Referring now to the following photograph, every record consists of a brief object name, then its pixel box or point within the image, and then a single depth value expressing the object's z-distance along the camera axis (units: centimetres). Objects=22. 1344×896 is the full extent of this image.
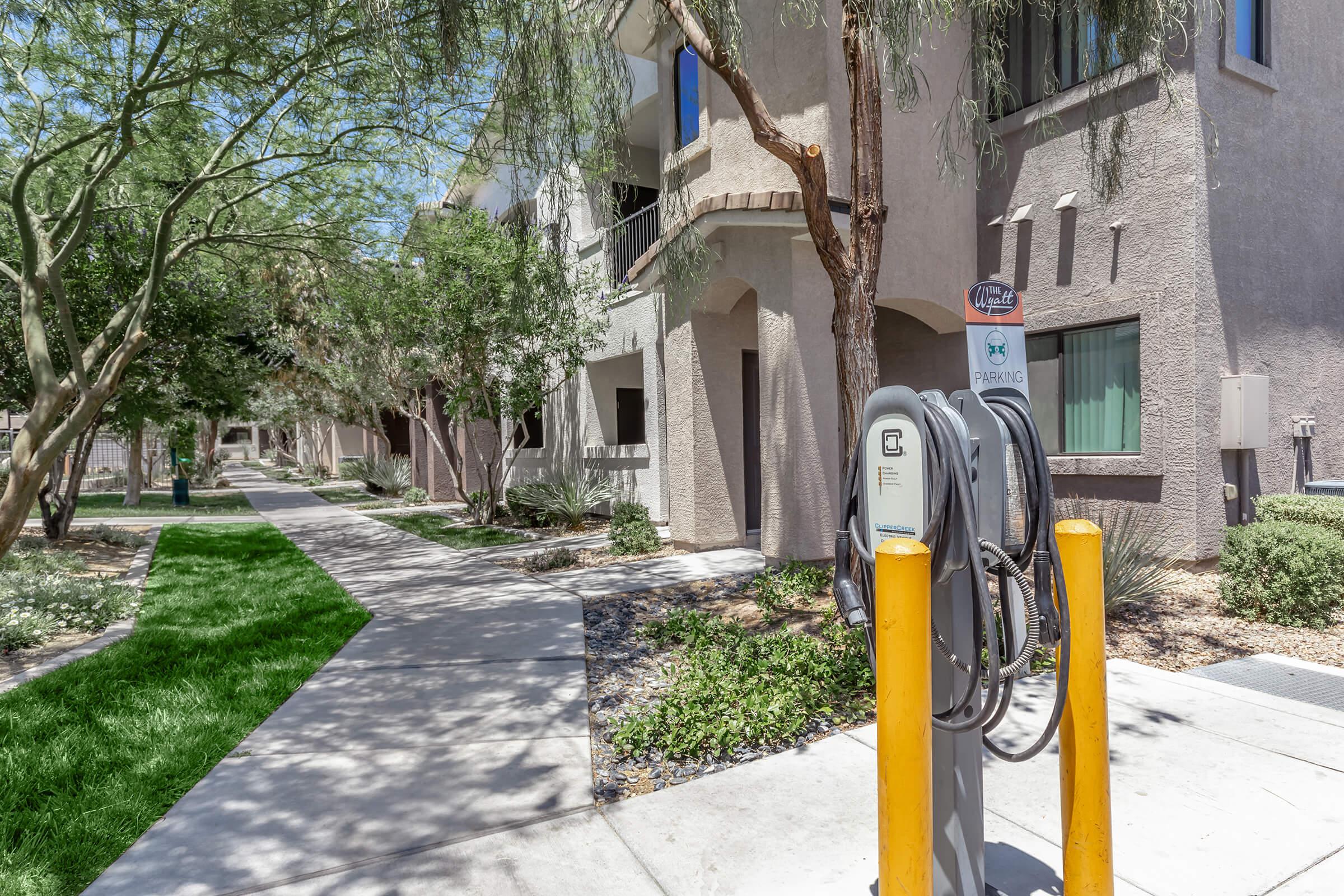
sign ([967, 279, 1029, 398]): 297
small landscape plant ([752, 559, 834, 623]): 663
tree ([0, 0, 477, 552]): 616
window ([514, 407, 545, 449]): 1686
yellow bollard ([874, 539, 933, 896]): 210
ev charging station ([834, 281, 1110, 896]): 236
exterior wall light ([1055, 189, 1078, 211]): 830
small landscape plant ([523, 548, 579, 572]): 938
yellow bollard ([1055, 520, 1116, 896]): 240
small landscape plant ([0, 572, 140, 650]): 610
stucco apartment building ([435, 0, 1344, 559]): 755
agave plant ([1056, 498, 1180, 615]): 609
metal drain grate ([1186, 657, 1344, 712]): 468
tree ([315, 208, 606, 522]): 1156
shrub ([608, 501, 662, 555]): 1013
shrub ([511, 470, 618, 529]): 1282
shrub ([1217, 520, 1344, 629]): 595
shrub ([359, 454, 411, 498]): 2283
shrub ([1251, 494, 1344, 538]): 673
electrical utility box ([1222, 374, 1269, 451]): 738
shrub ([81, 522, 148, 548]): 1209
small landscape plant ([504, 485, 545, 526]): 1371
